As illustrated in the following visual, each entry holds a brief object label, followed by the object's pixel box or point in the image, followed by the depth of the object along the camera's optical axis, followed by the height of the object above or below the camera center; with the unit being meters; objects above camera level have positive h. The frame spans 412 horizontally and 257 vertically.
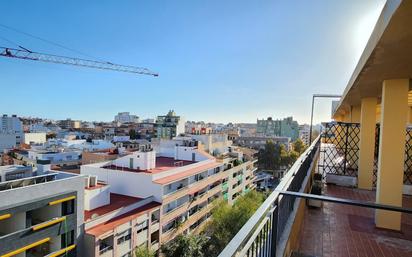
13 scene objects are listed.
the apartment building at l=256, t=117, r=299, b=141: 90.69 +0.77
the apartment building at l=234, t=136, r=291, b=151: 63.34 -3.10
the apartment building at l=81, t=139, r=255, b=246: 16.17 -3.90
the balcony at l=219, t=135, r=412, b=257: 1.43 -1.46
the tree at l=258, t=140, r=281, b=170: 46.47 -4.93
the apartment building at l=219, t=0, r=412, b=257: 1.90 -0.67
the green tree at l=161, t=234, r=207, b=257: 12.55 -6.07
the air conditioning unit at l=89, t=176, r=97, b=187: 14.75 -3.34
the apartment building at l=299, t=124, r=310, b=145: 80.91 -0.56
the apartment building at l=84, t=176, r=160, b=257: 11.87 -4.92
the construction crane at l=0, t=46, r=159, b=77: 34.09 +9.77
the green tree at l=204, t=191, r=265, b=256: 15.34 -6.06
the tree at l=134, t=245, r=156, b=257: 12.36 -6.27
